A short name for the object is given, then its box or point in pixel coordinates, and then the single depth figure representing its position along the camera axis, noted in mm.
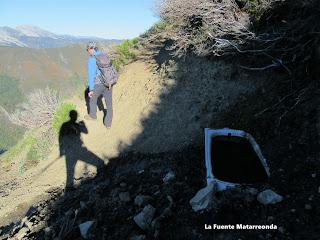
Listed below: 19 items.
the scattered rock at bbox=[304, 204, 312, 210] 2421
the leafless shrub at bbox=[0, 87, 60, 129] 8945
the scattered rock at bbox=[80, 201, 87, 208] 3651
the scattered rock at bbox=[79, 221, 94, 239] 2982
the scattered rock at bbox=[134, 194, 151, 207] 3134
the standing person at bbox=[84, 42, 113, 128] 4833
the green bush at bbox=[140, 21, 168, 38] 7406
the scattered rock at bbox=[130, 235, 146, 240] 2613
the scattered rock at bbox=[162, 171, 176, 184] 3465
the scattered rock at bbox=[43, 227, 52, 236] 3485
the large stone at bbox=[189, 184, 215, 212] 2578
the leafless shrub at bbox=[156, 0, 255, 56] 4864
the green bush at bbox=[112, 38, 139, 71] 7591
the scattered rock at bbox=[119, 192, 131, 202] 3365
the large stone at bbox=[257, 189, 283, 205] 2514
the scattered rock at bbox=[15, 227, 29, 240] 3788
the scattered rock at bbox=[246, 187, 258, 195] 2574
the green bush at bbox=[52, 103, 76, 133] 6904
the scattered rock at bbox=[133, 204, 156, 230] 2736
